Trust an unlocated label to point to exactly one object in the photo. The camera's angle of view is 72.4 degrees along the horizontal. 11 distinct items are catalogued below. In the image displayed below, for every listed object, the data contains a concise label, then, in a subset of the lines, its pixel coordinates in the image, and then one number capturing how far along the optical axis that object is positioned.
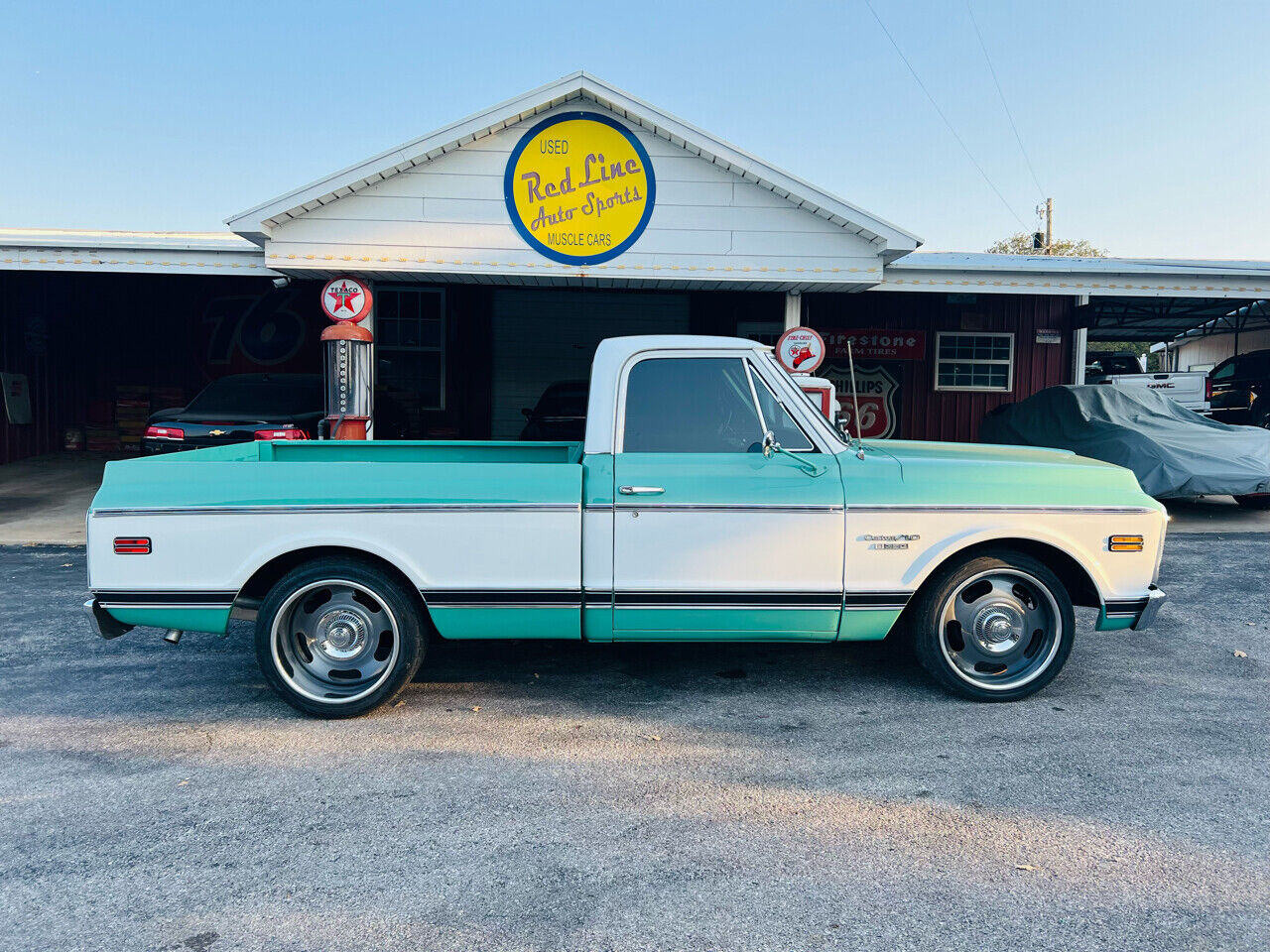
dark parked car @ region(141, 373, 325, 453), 9.89
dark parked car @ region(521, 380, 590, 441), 12.23
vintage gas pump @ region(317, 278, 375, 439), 9.77
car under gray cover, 9.75
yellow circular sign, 10.11
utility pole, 44.34
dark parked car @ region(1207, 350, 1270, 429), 17.84
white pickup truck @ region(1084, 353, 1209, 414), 17.06
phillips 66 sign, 16.19
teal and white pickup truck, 4.12
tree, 45.59
